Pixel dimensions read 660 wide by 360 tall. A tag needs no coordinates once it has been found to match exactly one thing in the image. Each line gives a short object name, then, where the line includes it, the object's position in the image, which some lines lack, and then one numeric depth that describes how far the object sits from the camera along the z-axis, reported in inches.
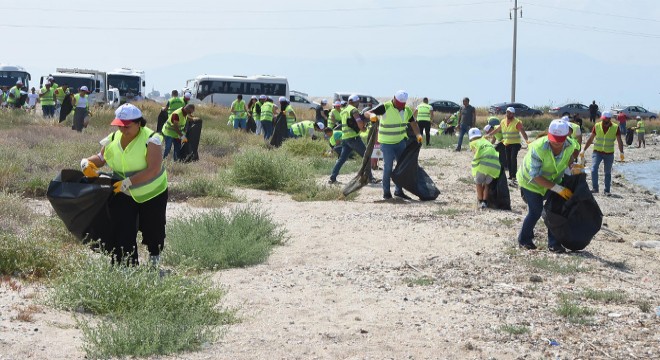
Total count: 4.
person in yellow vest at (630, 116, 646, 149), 1697.8
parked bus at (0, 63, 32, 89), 1927.9
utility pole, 2421.0
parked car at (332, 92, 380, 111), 2026.3
